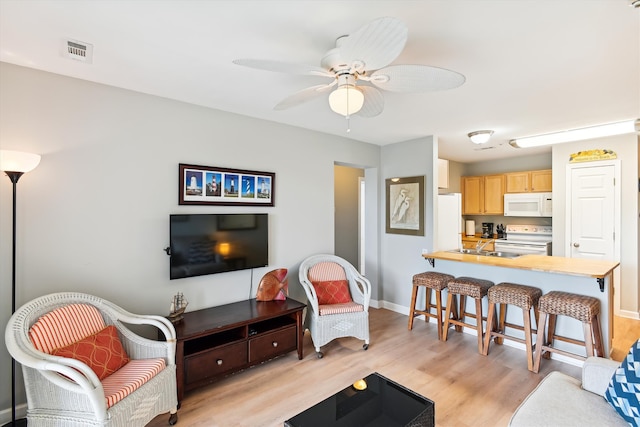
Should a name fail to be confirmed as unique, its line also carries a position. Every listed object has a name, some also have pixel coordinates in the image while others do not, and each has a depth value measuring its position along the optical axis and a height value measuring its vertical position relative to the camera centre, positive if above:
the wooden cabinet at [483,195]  5.69 +0.42
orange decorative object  3.13 -0.75
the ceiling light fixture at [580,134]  3.40 +1.02
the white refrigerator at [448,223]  4.20 -0.10
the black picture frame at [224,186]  2.81 +0.29
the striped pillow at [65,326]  1.81 -0.72
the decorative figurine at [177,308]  2.50 -0.79
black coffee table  1.63 -1.12
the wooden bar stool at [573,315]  2.57 -0.86
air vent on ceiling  1.85 +1.03
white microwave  5.02 +0.21
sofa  1.45 -0.97
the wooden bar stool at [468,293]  3.22 -0.84
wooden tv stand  2.35 -1.08
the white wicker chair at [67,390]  1.59 -1.02
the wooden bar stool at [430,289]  3.58 -0.90
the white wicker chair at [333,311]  3.07 -1.01
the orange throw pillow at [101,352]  1.83 -0.87
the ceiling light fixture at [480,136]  3.76 +1.01
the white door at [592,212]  4.09 +0.06
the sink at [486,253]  3.71 -0.49
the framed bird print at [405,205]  4.14 +0.14
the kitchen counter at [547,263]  2.74 -0.49
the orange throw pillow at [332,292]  3.39 -0.88
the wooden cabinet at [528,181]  5.06 +0.60
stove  4.96 -0.42
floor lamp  1.86 +0.27
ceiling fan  1.30 +0.77
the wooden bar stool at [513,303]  2.86 -0.87
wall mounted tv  2.67 -0.27
